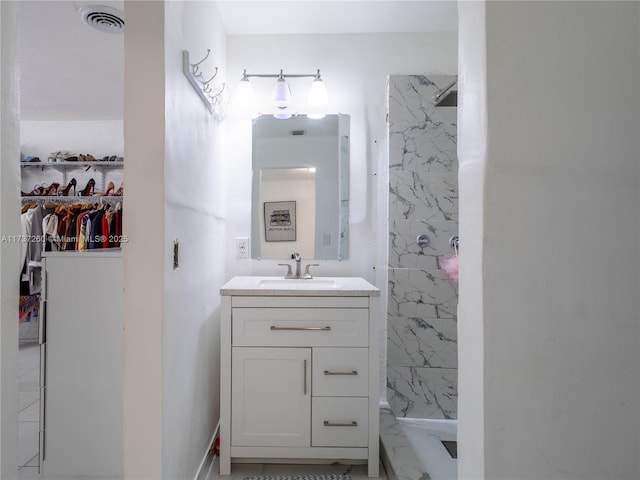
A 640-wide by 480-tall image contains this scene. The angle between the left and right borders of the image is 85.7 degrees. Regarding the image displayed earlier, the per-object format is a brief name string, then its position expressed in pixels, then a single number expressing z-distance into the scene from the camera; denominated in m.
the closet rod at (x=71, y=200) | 3.61
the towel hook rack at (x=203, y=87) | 1.36
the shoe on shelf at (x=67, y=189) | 3.71
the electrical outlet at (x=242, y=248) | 2.27
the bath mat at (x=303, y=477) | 1.66
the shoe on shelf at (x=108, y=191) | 3.64
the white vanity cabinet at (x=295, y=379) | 1.65
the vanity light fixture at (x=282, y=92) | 2.13
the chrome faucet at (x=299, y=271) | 2.17
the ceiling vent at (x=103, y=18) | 1.89
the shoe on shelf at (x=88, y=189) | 3.72
